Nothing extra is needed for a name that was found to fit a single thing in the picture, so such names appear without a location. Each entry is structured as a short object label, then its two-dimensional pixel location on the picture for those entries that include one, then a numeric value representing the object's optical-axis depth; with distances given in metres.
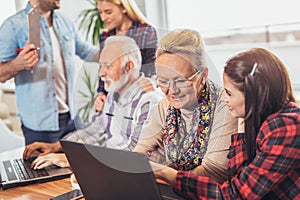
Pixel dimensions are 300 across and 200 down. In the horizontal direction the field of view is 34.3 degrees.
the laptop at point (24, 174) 1.73
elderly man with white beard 1.36
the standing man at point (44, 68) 2.80
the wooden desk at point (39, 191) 1.61
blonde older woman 1.27
